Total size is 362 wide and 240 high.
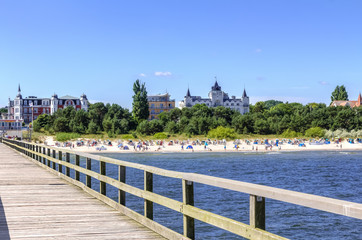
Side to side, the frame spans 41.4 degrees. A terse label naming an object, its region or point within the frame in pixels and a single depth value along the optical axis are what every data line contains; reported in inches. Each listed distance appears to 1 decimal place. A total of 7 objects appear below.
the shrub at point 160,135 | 3792.1
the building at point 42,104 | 6240.2
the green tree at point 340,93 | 6870.1
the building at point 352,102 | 6421.8
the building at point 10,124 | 3444.9
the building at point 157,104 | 7170.3
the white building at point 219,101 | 7628.0
